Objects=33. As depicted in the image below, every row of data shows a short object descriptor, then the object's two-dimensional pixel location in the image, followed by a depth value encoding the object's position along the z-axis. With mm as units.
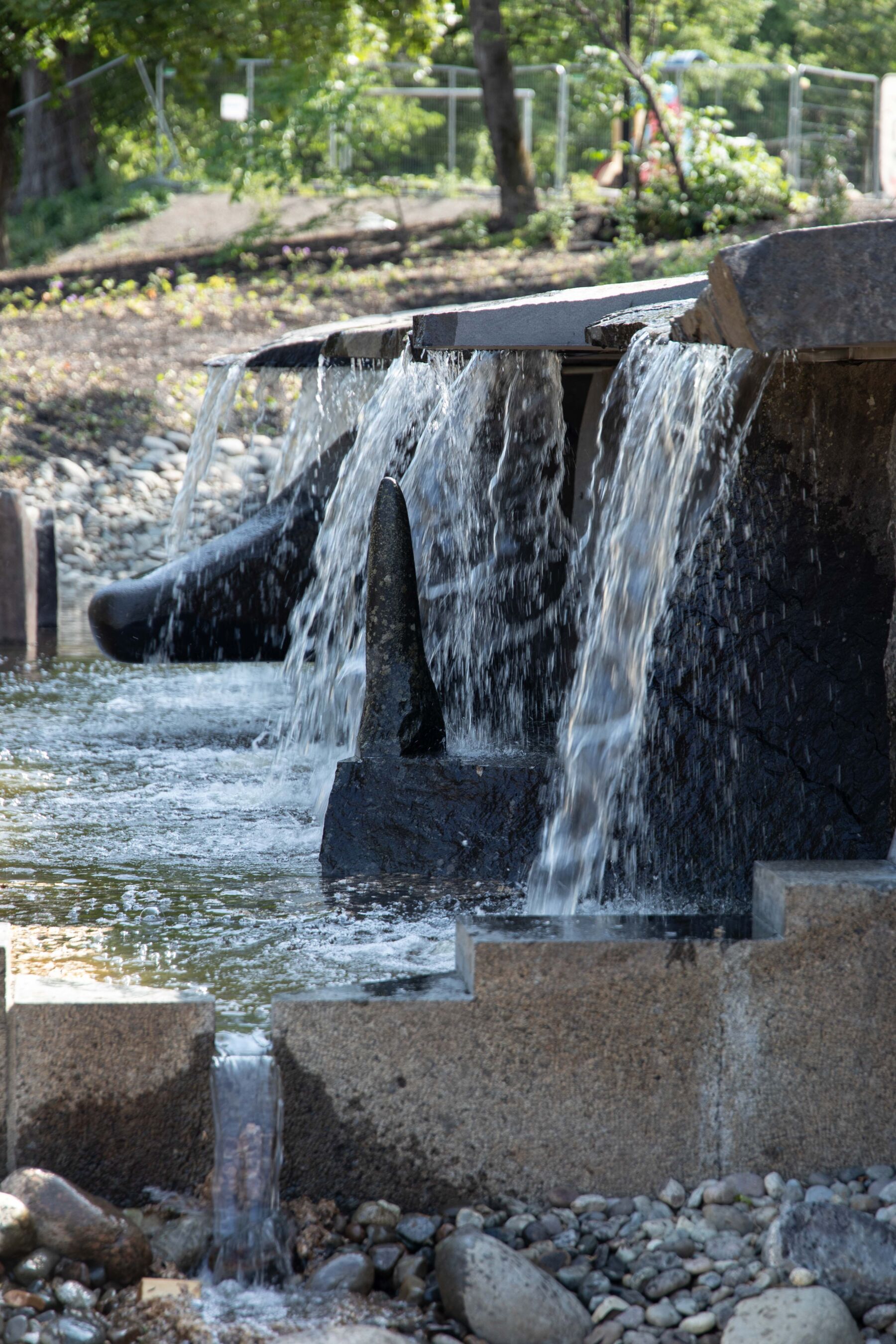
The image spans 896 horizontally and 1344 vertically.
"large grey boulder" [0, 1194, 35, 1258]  5437
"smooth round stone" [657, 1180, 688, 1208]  6203
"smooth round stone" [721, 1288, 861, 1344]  5258
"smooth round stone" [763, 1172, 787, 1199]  6195
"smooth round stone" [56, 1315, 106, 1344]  5238
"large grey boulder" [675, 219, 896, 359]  5508
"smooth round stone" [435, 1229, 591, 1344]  5367
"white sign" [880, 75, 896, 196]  43312
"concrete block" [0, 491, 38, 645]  18953
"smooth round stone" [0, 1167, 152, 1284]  5527
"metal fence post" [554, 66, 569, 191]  43750
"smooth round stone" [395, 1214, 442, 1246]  5914
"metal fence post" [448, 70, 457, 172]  48406
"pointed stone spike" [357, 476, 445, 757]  9367
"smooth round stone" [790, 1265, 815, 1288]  5586
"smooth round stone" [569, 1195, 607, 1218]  6156
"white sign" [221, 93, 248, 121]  48750
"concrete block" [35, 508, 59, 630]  20406
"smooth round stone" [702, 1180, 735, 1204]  6164
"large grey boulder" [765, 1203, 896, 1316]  5551
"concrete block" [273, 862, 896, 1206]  6098
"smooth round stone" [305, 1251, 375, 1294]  5582
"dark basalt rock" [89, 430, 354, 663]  14461
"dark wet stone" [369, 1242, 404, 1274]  5715
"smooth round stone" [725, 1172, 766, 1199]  6207
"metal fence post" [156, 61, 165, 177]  48812
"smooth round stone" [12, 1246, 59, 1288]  5465
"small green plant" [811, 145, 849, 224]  33719
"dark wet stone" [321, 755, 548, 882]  9133
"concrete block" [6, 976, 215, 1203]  5922
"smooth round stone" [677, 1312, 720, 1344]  5441
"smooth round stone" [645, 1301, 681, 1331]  5480
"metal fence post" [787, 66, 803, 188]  42344
